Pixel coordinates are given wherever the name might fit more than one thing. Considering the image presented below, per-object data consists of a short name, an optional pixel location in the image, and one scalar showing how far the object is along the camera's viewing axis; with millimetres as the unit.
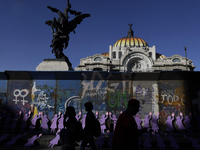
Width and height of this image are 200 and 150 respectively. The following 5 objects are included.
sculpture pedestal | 11148
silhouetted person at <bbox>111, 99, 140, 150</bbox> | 2973
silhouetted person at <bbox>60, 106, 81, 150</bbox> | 3361
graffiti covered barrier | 9836
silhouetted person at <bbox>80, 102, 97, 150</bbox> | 4395
